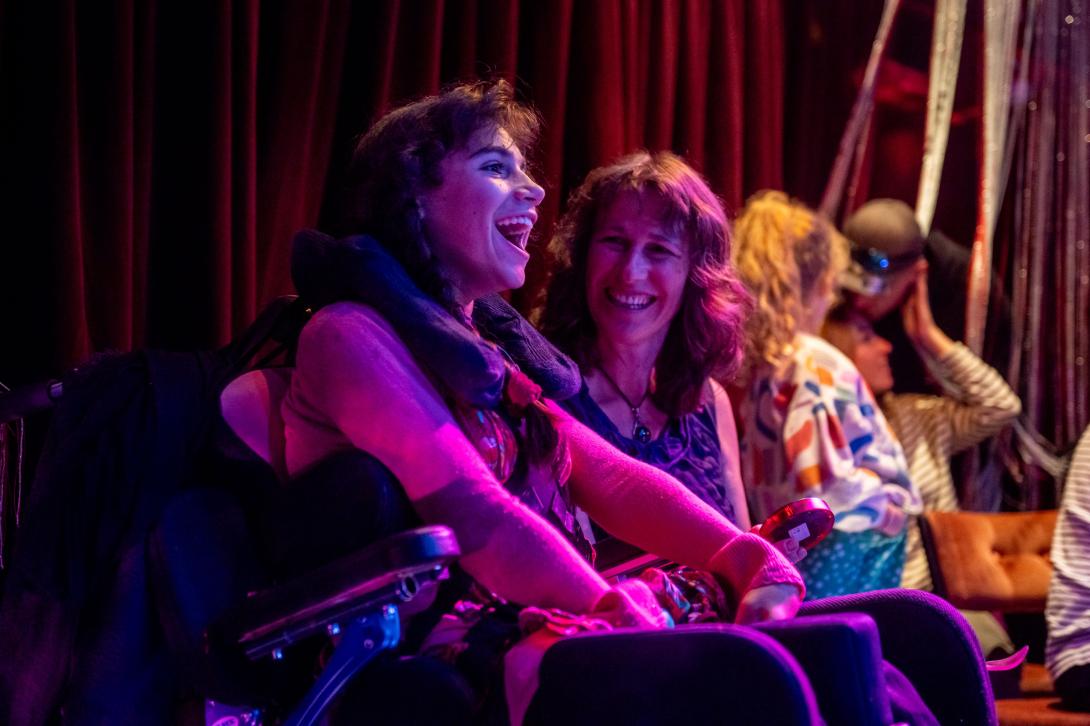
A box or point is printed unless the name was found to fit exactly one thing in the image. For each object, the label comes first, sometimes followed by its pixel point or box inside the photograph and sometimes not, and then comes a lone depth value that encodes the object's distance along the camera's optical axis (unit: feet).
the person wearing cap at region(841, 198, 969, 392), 11.65
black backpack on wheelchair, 4.12
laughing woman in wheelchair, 4.44
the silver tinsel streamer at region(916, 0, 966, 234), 12.07
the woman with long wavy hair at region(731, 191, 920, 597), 8.97
